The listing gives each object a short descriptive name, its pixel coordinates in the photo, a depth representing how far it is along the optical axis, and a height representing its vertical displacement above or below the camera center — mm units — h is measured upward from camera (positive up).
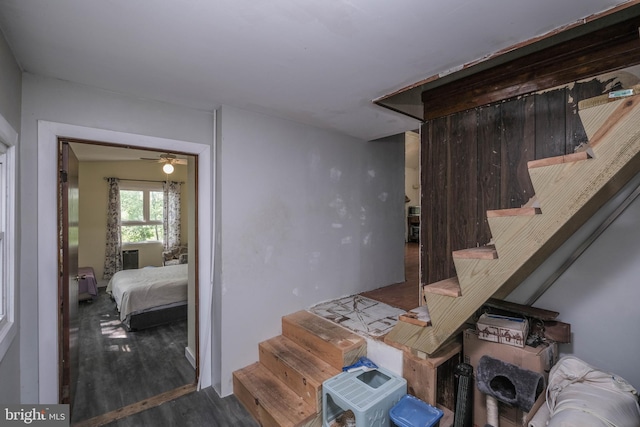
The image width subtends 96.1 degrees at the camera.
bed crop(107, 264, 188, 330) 3629 -1109
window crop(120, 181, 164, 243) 6199 +84
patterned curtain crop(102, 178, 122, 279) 5789 -427
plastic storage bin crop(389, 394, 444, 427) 1633 -1186
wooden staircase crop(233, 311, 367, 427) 1984 -1209
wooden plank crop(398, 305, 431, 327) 1851 -697
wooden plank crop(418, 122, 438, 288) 2359 +84
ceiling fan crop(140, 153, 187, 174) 4291 +835
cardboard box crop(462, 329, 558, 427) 1663 -900
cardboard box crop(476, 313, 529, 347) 1730 -722
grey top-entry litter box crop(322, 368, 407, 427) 1672 -1129
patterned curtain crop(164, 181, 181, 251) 6453 -10
